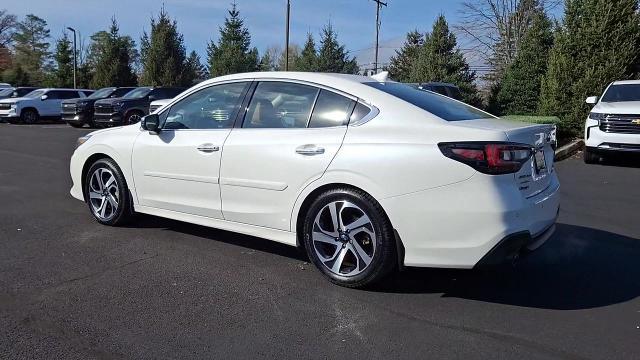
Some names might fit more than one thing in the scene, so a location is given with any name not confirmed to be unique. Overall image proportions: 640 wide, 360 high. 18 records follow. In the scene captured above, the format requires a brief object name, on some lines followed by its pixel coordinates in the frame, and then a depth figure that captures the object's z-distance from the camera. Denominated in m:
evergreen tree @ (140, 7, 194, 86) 33.84
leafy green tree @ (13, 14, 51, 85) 72.19
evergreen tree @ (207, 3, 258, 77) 35.31
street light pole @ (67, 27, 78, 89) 41.72
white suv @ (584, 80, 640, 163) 10.74
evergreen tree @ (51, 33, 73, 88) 45.28
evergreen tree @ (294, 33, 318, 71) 36.28
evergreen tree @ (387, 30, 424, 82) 39.19
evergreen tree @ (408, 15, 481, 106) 23.58
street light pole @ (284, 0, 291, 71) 26.45
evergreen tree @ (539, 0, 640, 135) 14.90
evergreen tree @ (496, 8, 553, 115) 19.97
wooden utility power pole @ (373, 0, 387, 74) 33.85
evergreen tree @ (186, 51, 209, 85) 35.17
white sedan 3.61
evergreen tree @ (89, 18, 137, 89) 36.72
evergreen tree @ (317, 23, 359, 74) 35.84
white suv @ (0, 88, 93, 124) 25.25
